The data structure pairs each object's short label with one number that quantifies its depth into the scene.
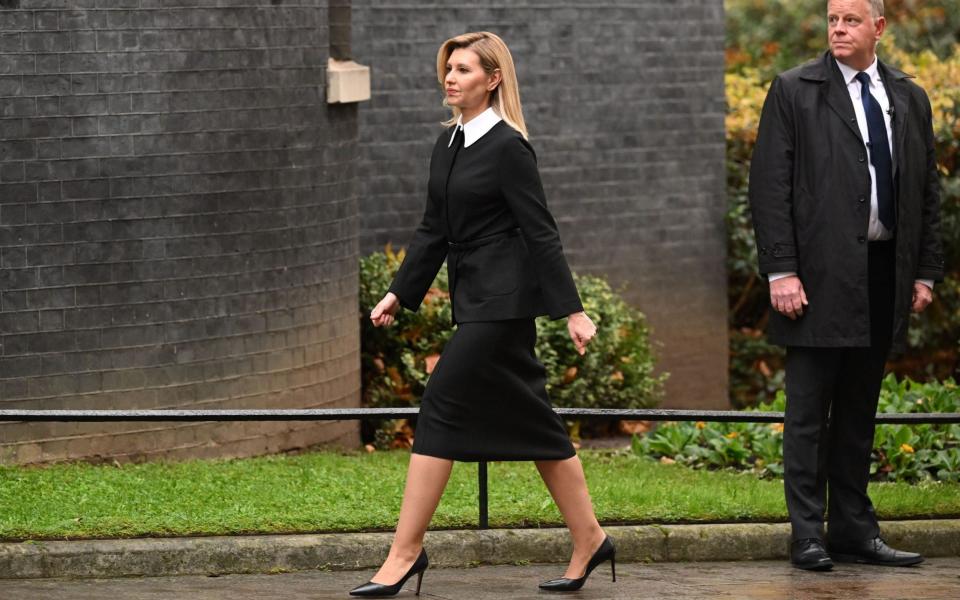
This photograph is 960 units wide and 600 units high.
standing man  13.55
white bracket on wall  20.14
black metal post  13.91
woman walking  12.23
